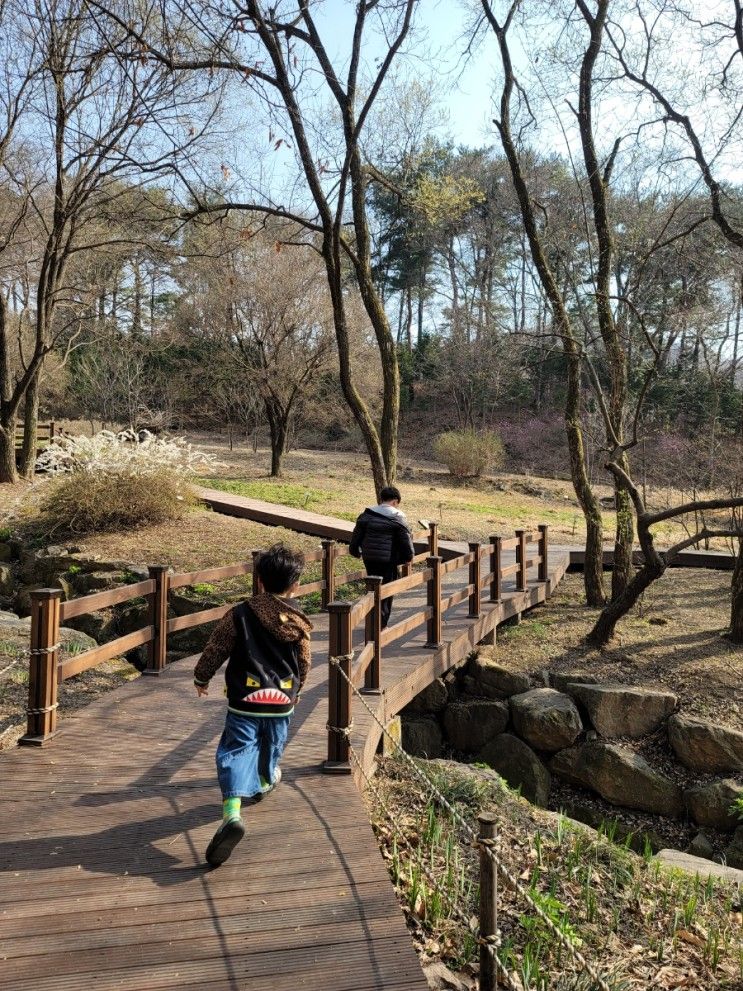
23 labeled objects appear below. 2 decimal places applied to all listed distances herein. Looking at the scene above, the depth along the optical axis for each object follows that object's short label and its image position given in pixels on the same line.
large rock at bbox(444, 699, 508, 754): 8.38
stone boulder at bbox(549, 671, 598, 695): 8.56
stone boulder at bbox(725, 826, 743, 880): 6.44
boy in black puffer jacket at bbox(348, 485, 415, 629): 7.14
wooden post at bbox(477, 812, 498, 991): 2.56
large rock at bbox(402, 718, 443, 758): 8.21
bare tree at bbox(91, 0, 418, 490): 10.54
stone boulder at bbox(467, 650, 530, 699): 8.77
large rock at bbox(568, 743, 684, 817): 7.19
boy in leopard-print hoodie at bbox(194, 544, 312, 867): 3.73
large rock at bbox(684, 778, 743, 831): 6.89
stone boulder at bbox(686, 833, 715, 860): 6.55
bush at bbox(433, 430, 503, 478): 28.09
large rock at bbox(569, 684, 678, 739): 7.98
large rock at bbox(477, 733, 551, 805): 7.64
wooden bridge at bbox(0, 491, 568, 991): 2.65
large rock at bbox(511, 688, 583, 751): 7.97
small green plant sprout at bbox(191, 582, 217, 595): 10.71
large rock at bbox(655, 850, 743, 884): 5.09
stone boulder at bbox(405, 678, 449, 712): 8.84
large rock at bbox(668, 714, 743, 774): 7.33
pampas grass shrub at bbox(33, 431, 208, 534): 12.40
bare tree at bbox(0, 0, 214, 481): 12.23
